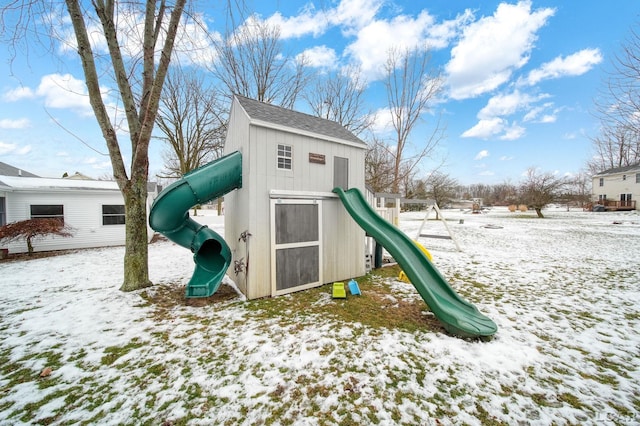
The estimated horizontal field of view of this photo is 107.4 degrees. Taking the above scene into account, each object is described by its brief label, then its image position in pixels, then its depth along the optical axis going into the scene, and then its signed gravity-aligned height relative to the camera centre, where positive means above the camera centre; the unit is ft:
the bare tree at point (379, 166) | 58.54 +10.60
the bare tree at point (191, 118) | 49.90 +20.06
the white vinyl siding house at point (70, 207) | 32.65 +0.46
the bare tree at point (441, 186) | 93.82 +8.40
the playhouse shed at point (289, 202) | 15.52 +0.42
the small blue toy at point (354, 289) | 16.53 -5.79
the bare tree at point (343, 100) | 55.31 +26.14
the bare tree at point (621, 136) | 19.40 +6.47
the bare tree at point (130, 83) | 16.26 +9.29
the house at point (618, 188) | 85.05 +6.48
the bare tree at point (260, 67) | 48.19 +30.09
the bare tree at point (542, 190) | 76.74 +5.23
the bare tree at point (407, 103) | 50.80 +23.65
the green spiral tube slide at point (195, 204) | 14.34 -0.12
